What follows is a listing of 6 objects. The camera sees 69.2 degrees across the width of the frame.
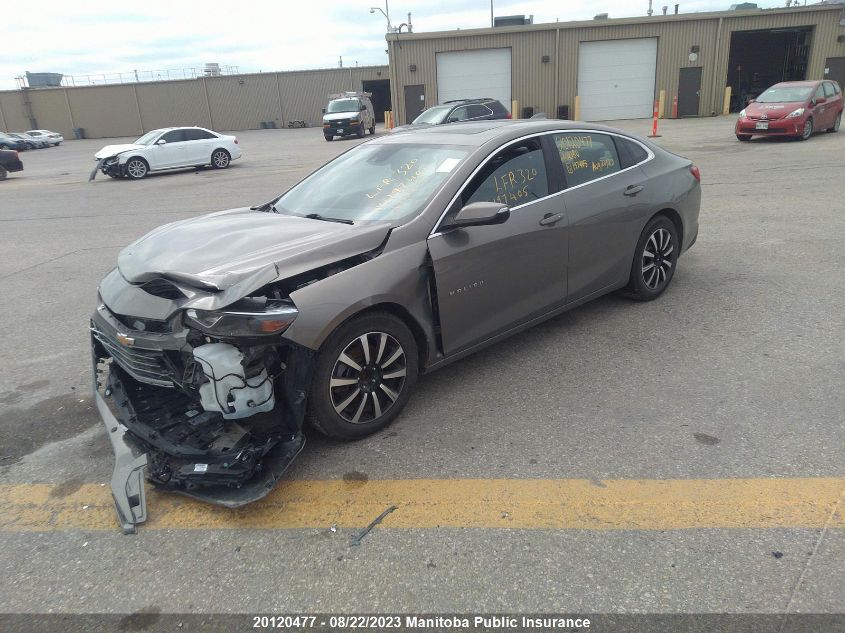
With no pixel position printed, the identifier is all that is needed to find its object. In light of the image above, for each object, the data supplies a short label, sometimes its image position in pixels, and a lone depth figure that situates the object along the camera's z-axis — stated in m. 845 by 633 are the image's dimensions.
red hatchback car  17.00
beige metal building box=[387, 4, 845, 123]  30.64
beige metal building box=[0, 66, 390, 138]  49.88
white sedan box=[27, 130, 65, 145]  43.00
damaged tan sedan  3.00
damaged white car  18.44
